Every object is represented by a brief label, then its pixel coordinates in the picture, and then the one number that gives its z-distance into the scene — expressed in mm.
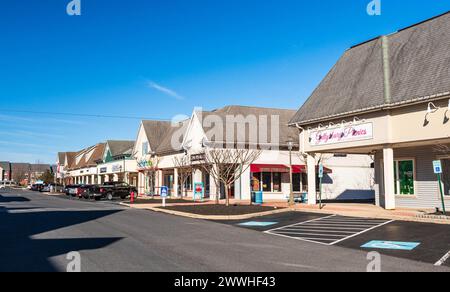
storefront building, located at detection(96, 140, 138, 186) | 59625
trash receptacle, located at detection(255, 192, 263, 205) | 30656
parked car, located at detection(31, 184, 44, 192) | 84312
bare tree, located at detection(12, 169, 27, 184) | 169400
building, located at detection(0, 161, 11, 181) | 189625
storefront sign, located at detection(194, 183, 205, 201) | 37112
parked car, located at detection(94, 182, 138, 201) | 44125
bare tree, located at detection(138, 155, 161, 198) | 48094
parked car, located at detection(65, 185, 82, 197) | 50662
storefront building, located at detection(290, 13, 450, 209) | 20141
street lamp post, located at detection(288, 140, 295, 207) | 26520
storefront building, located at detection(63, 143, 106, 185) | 78938
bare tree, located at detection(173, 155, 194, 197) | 41094
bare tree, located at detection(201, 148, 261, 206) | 29656
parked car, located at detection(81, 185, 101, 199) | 44500
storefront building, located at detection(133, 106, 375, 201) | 37812
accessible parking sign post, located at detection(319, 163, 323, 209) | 23761
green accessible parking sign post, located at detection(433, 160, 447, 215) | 17781
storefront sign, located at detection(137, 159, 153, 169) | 49156
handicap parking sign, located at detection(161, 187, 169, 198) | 30464
